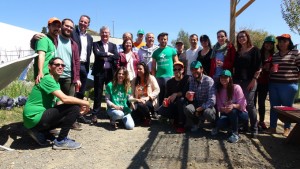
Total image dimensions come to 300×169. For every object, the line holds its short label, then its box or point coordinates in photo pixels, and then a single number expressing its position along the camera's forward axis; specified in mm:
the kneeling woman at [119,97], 5555
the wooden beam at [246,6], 7120
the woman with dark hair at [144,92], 5816
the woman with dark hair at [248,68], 5094
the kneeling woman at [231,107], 4938
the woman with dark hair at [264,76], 5351
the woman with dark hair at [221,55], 5359
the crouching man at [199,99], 5164
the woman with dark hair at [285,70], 5094
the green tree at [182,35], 44744
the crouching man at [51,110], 4113
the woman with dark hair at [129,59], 6098
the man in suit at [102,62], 5793
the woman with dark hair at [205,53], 5789
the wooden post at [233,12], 7109
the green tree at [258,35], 27123
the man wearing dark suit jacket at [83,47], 5512
